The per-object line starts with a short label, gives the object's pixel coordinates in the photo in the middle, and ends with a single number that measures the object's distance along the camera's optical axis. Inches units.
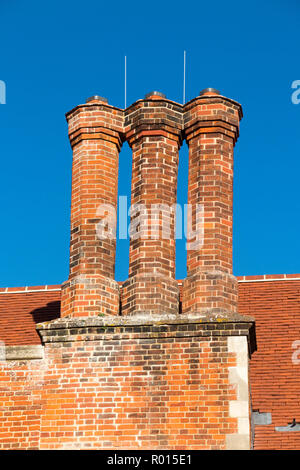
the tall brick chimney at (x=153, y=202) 540.7
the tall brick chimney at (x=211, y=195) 536.7
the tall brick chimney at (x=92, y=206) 542.9
